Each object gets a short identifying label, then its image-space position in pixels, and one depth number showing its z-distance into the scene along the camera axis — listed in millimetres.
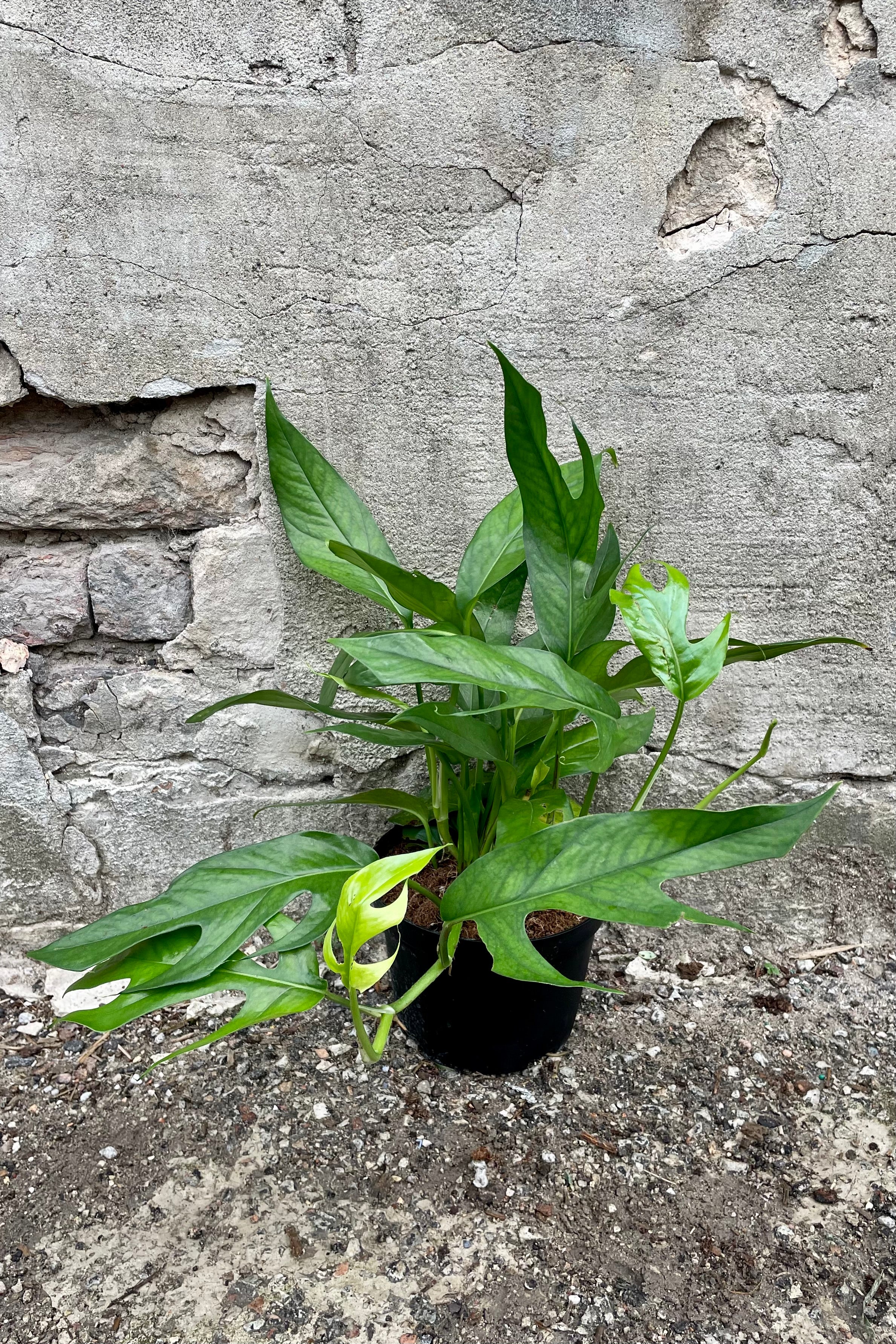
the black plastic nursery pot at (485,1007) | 1343
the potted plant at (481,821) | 1042
